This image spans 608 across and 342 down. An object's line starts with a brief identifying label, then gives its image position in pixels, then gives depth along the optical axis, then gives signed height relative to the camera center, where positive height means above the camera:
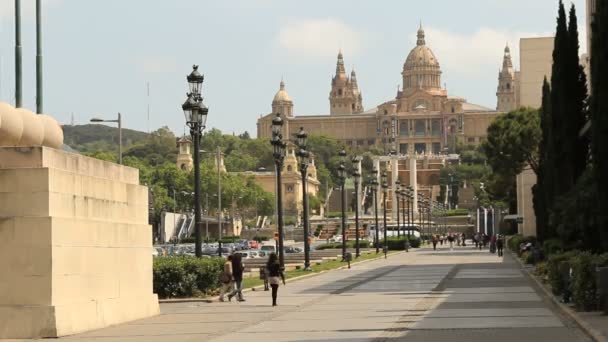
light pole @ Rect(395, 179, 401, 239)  115.44 +4.46
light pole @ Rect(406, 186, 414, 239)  113.25 +3.76
